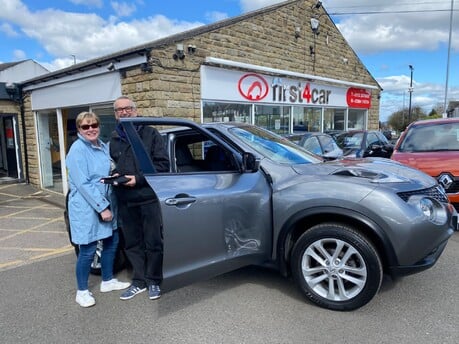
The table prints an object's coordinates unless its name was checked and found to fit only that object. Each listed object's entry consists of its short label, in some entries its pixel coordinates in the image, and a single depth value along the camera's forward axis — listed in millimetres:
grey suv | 2732
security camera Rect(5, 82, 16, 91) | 10023
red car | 4762
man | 2818
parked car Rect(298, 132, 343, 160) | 7141
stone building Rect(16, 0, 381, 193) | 6715
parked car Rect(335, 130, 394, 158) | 8250
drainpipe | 10305
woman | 2900
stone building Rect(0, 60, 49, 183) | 10203
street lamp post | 42281
